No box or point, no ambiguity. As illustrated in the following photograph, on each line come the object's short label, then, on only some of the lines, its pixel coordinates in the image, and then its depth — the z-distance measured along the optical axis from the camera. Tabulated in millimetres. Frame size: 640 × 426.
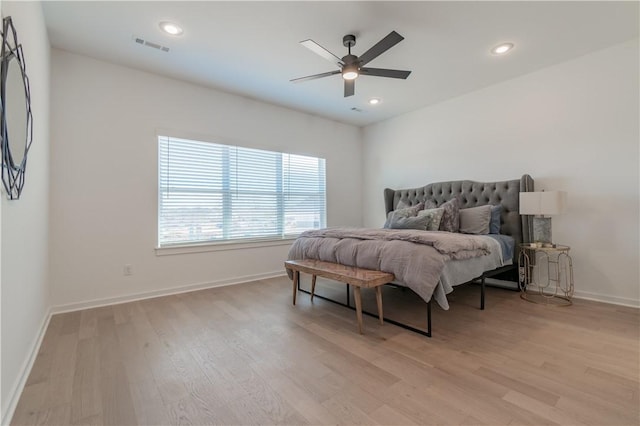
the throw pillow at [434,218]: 3605
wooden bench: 2328
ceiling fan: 2443
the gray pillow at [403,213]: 4032
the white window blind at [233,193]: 3703
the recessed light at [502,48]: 2990
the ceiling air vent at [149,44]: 2836
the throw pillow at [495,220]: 3676
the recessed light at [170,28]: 2604
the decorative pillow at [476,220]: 3604
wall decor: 1372
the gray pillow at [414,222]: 3607
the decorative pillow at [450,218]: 3707
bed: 2316
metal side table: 3275
